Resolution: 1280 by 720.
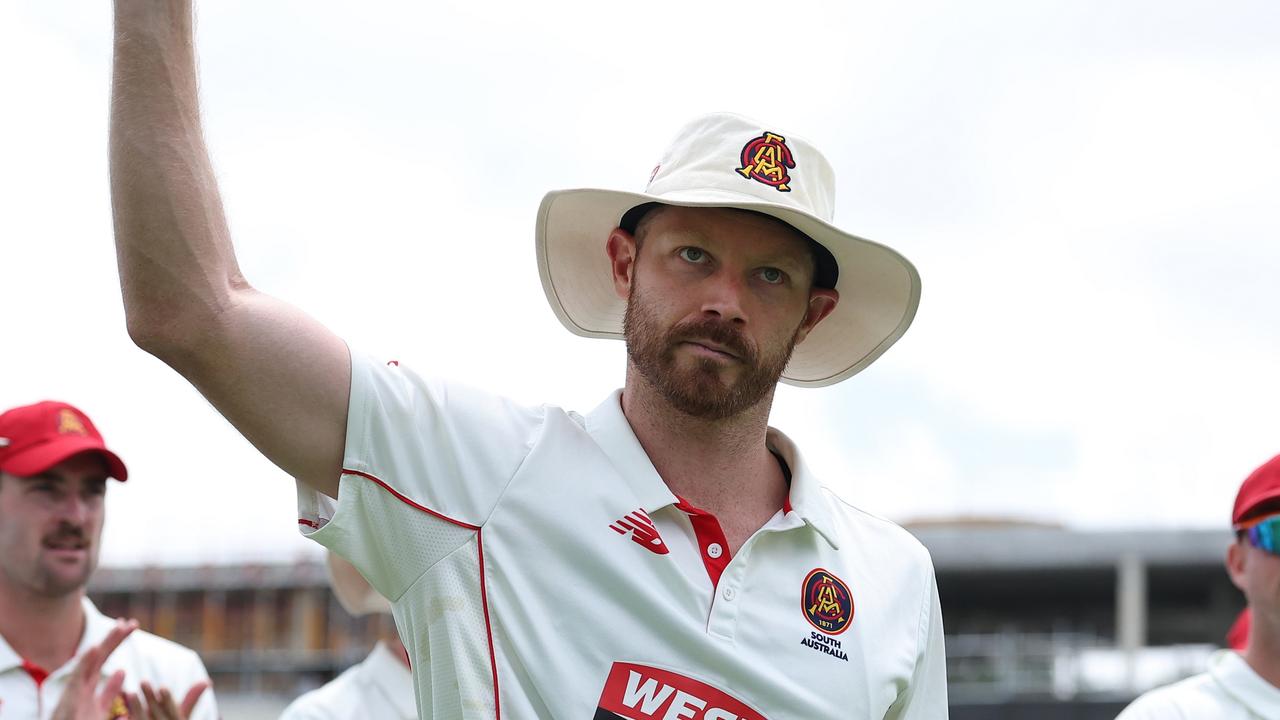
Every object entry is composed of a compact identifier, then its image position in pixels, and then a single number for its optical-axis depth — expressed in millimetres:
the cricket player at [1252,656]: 9203
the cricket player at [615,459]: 4687
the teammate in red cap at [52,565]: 9859
